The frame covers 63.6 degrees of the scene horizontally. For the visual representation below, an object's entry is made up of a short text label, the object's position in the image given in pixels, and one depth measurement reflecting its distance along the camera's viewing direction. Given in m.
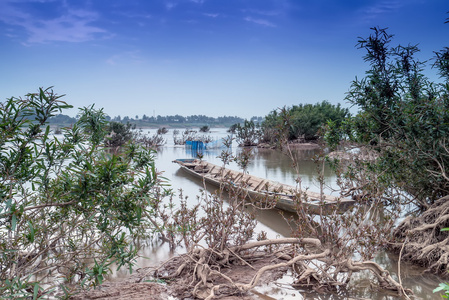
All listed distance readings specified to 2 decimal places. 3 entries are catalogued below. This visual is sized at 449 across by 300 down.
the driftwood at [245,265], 4.28
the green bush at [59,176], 2.55
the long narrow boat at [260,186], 5.44
